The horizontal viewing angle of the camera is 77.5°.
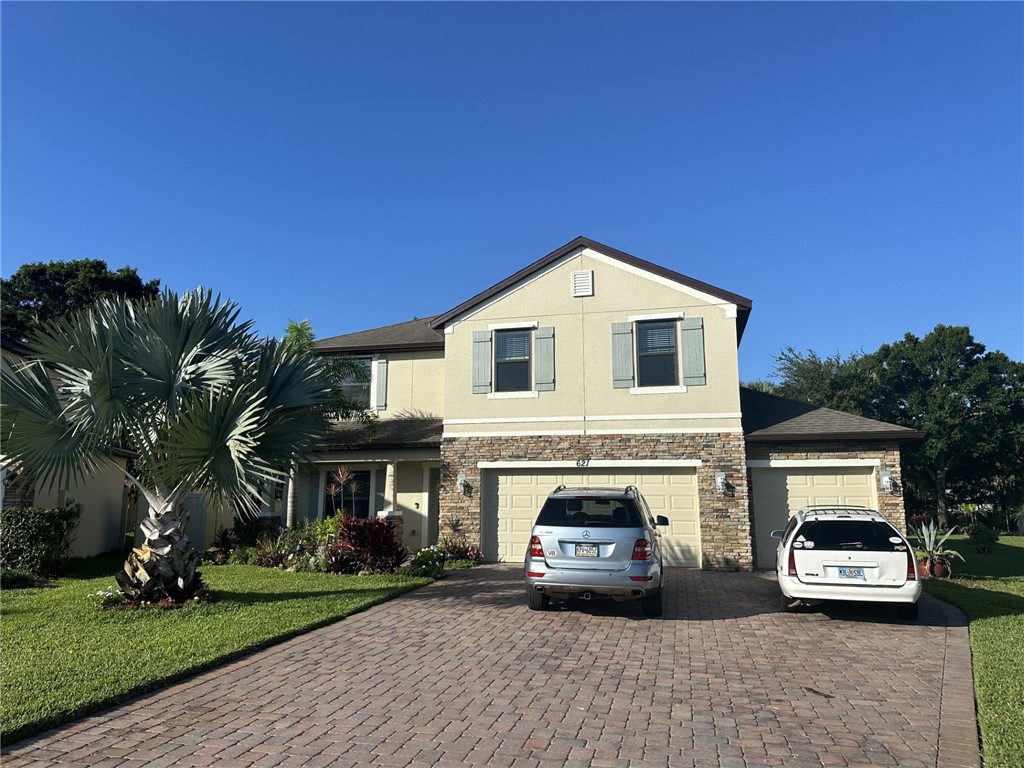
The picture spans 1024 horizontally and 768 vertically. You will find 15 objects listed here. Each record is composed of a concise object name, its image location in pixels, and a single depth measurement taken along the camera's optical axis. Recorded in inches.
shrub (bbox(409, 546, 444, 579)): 502.3
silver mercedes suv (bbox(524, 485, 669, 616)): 338.6
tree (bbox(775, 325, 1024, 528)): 1454.2
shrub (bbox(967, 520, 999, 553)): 749.3
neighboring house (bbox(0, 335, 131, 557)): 540.4
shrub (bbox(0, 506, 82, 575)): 482.3
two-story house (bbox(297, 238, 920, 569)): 568.7
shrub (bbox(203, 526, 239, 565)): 618.1
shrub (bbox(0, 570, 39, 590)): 453.4
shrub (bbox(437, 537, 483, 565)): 594.9
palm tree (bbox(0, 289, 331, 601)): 349.1
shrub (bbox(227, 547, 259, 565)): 599.2
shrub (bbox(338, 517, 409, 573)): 510.9
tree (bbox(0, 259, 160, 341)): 1218.0
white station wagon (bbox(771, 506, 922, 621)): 333.7
